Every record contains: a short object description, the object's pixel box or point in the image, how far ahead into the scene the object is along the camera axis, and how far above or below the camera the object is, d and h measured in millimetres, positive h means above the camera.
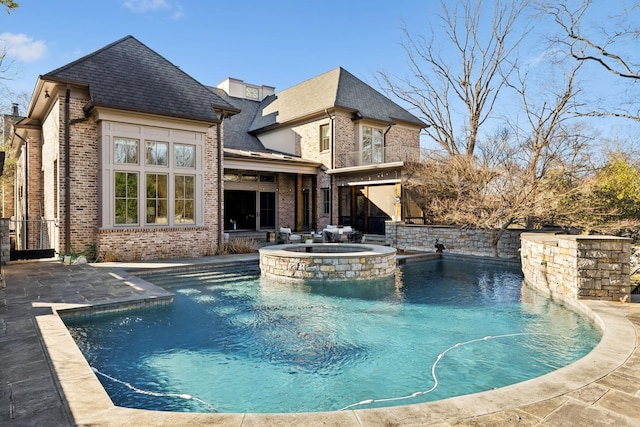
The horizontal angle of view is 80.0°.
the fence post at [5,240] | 9500 -533
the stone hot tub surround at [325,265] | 9344 -1191
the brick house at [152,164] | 10477 +1905
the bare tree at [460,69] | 18766 +7650
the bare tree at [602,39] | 12727 +6161
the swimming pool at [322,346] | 3830 -1716
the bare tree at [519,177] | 11945 +1365
